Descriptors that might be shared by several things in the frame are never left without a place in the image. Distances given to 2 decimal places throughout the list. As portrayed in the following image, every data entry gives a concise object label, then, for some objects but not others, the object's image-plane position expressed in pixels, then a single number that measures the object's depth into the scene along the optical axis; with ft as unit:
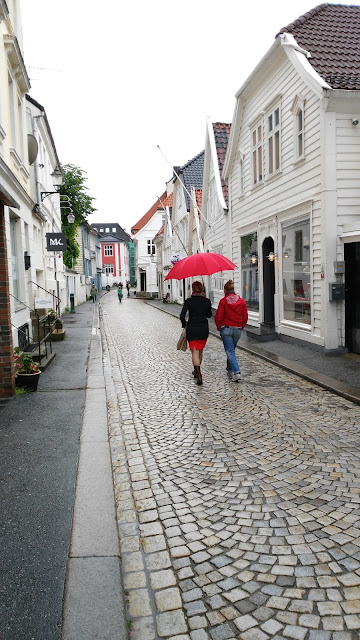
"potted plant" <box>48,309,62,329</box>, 48.84
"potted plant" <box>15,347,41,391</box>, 25.05
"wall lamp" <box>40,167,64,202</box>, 57.69
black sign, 53.78
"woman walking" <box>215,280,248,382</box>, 27.86
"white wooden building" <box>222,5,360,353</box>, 32.68
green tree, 103.50
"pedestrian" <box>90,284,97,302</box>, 142.92
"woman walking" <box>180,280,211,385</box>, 27.45
